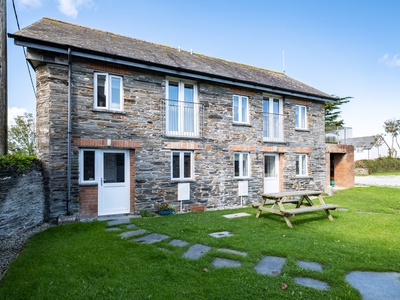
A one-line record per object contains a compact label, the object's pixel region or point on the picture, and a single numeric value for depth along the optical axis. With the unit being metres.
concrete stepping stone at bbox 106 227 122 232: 6.47
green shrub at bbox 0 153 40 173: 5.76
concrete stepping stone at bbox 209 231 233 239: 5.71
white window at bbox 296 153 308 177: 13.20
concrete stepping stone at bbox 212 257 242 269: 3.96
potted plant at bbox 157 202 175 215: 8.76
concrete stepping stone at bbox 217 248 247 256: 4.46
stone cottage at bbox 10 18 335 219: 7.53
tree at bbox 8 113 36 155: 16.44
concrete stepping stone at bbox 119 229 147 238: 5.88
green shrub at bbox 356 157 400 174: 32.09
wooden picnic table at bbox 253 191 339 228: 6.57
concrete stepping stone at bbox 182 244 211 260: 4.41
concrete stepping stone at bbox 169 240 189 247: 5.03
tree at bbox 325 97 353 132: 31.89
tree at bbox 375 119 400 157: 44.78
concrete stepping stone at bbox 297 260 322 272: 3.81
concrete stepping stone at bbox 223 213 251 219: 8.00
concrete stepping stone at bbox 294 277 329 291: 3.23
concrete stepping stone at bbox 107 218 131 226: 7.09
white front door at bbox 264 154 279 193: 12.15
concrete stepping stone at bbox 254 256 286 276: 3.71
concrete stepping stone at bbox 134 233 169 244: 5.39
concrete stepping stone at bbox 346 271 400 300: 3.03
